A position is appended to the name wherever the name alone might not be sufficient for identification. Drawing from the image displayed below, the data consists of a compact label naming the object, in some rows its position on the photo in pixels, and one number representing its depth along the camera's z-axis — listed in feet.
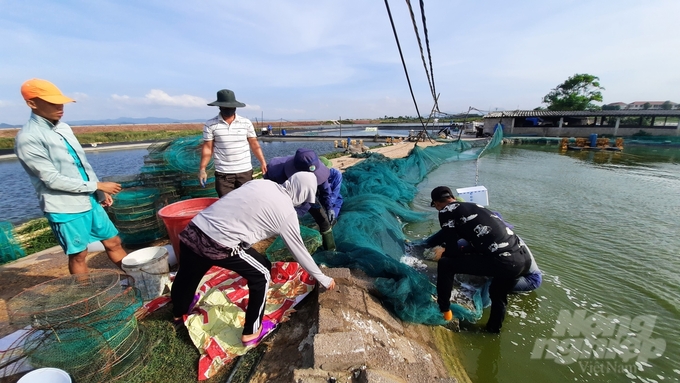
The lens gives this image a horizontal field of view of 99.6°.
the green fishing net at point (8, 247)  12.52
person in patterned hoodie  8.59
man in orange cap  6.81
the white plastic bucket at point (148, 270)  8.25
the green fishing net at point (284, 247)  10.73
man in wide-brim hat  10.86
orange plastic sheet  6.77
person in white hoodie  6.03
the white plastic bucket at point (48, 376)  5.31
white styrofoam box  14.88
